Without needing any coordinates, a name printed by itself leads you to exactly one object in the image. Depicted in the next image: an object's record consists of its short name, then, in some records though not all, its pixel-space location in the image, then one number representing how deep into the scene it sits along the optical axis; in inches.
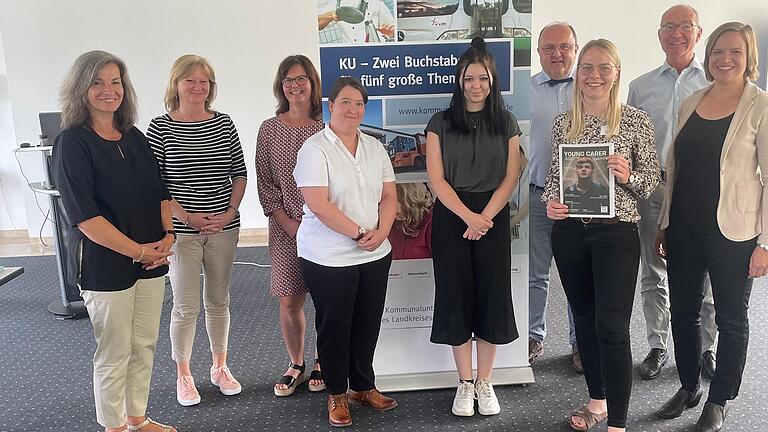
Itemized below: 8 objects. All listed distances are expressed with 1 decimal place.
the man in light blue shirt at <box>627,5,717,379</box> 118.0
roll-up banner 109.3
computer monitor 166.1
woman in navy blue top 86.4
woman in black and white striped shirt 106.1
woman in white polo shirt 98.4
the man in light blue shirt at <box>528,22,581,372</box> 124.1
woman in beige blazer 91.6
